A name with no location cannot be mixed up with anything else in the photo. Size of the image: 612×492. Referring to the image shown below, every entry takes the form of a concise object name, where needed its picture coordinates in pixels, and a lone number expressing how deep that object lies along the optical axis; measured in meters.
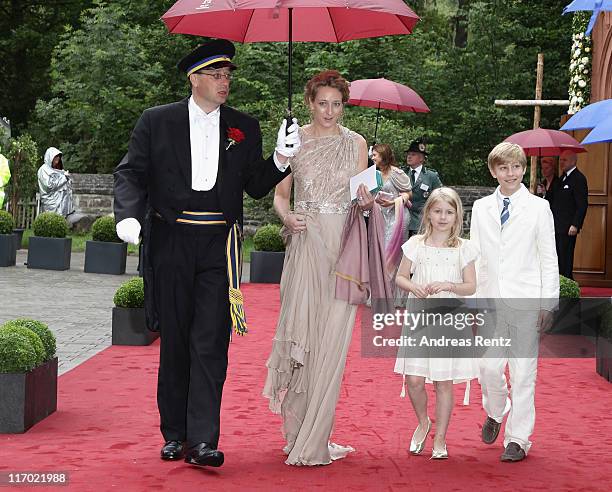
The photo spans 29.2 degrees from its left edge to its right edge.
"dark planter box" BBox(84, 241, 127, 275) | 18.78
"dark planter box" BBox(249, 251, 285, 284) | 17.97
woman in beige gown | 6.37
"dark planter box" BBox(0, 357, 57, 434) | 6.80
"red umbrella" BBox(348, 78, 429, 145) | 15.03
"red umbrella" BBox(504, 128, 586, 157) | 16.30
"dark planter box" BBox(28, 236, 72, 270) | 19.11
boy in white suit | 6.51
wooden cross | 20.70
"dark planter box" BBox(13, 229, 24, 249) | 23.62
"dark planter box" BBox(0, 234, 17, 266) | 19.25
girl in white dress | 6.51
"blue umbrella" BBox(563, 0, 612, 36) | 7.80
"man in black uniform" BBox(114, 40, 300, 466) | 6.20
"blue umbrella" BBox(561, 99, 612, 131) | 11.22
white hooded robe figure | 24.66
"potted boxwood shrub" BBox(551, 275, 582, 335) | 11.55
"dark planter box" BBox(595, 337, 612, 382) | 9.46
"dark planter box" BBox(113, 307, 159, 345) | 10.82
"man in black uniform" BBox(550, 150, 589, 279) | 15.86
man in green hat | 13.60
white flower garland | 19.25
